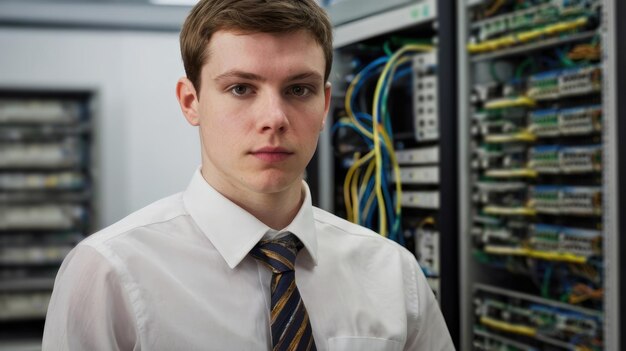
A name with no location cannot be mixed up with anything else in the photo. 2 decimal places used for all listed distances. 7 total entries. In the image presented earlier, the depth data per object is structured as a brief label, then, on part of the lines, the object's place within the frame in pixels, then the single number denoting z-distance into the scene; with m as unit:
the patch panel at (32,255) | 4.42
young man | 0.99
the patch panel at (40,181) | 4.37
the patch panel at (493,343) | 2.42
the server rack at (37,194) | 4.39
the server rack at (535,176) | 2.09
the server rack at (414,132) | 2.35
